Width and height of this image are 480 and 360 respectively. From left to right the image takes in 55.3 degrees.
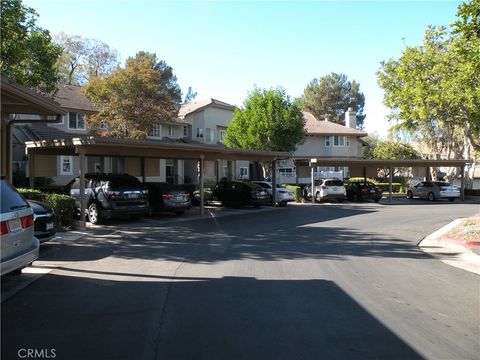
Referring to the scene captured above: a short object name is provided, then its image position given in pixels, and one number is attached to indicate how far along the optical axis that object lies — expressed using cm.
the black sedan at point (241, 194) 2412
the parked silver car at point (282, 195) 2609
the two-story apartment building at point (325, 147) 4662
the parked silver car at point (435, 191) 3222
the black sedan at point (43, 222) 993
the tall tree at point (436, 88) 2017
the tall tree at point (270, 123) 3195
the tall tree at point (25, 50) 1680
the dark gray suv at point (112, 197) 1556
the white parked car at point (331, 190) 2948
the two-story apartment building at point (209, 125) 4162
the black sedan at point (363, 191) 3122
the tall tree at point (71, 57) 4812
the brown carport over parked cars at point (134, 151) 1486
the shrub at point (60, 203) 1400
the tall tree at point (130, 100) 2761
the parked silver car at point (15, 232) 603
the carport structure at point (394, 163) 3111
